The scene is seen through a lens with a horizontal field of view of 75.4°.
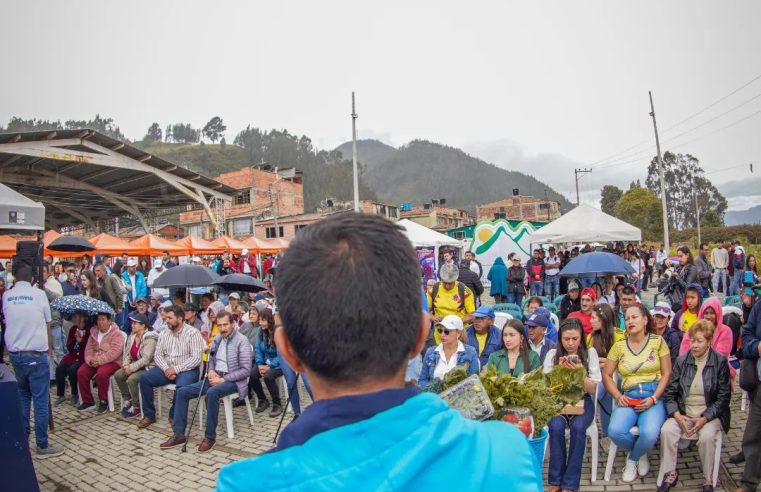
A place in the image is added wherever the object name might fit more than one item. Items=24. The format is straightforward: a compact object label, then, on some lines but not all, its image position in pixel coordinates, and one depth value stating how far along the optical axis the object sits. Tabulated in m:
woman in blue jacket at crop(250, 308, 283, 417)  6.68
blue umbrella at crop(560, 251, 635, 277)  8.19
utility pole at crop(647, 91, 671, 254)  21.56
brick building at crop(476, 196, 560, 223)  65.81
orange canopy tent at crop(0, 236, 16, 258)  11.00
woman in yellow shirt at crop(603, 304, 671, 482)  4.40
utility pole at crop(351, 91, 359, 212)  18.60
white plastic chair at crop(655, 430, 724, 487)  4.10
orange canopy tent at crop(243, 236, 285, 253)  18.56
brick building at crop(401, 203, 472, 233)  51.25
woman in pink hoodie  5.07
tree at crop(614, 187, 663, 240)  46.62
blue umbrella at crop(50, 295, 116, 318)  6.84
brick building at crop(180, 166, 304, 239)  44.97
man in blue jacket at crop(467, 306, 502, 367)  5.57
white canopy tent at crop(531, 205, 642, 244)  12.04
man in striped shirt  6.31
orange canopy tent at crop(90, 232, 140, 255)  12.70
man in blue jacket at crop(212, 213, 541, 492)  0.85
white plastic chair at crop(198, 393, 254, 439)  5.91
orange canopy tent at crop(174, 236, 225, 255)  15.07
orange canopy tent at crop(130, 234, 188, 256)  13.44
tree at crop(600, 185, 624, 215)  65.31
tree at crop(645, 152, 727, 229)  61.19
